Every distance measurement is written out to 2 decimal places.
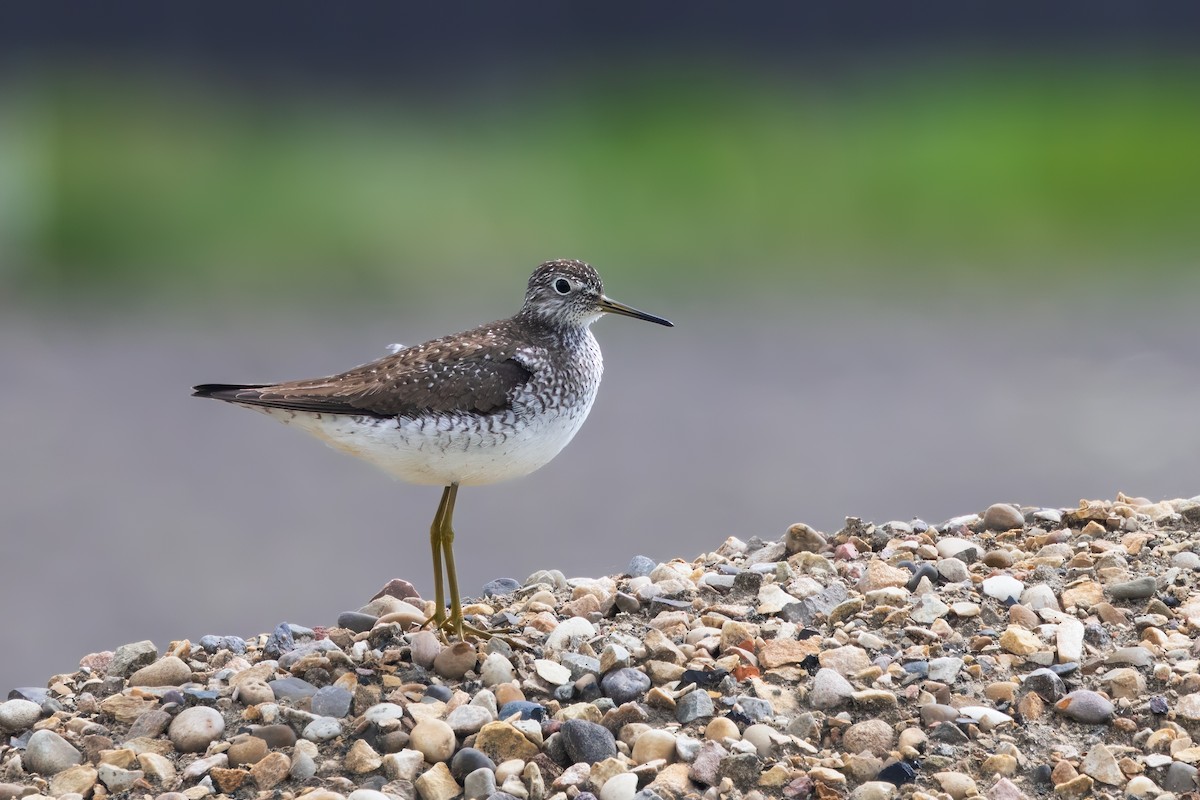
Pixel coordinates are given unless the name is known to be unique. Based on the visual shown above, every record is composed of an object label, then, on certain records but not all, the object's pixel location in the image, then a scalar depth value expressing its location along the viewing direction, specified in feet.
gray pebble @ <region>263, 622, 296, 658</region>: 39.50
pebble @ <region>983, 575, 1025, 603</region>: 39.04
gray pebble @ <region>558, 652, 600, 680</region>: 35.65
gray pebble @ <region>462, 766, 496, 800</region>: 31.17
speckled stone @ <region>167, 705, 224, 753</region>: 34.42
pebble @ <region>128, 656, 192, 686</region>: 38.27
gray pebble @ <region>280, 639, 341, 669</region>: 38.01
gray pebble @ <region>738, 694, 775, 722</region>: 33.06
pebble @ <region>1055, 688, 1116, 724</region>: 32.76
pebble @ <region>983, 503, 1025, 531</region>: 46.26
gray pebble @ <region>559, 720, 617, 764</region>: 31.99
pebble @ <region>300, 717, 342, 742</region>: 34.01
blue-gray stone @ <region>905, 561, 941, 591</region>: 40.40
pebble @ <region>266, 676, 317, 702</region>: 36.13
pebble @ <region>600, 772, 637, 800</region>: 30.35
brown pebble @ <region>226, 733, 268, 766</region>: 33.27
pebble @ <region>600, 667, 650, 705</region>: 34.30
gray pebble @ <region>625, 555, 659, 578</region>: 44.91
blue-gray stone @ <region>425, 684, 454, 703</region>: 35.40
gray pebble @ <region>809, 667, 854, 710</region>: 33.40
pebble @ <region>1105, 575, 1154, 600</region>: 38.65
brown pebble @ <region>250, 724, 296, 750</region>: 33.78
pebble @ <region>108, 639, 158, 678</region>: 39.09
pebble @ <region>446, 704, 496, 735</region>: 33.37
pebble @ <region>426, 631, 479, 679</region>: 36.70
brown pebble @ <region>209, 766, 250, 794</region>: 32.40
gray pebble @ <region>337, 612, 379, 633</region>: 40.57
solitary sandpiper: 35.55
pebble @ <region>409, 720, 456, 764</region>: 32.76
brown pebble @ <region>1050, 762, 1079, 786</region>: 30.66
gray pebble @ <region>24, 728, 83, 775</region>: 34.09
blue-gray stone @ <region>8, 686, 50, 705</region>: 38.09
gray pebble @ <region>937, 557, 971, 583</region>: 40.53
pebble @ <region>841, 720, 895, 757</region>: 31.73
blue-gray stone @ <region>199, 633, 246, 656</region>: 40.83
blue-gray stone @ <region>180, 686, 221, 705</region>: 36.24
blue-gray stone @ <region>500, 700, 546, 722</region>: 33.88
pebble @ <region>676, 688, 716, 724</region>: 33.22
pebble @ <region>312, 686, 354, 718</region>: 35.06
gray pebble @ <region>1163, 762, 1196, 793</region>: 30.36
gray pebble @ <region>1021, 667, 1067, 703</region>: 33.65
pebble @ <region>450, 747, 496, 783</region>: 31.91
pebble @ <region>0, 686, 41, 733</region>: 36.76
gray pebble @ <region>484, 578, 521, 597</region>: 45.01
